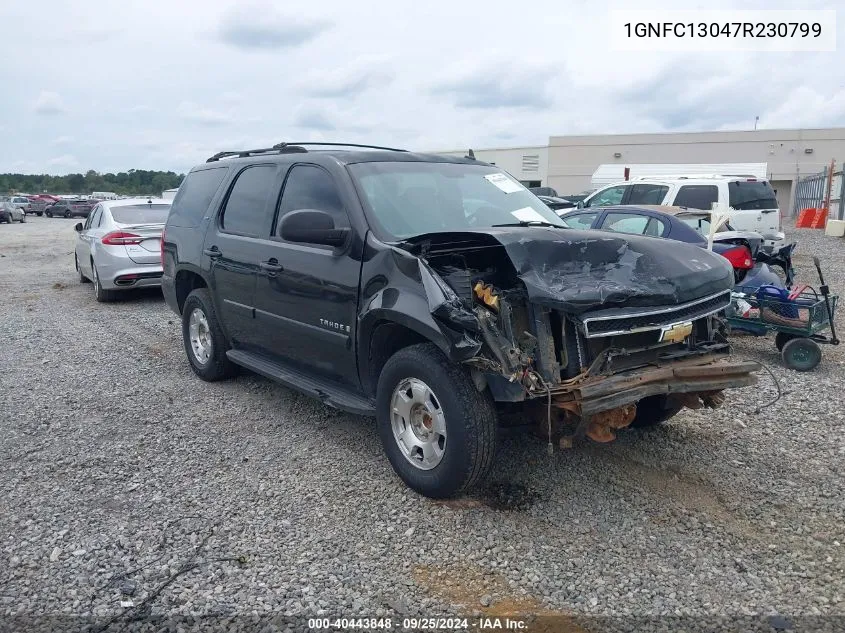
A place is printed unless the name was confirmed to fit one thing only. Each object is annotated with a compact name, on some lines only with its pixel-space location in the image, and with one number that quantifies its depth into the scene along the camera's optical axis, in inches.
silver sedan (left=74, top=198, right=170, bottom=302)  411.8
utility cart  250.2
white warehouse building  1670.8
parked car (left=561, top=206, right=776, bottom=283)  297.9
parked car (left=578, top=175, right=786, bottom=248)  526.0
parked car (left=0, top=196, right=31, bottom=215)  1910.7
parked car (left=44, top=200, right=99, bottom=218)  1943.9
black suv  135.3
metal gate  897.9
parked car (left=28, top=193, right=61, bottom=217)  2143.2
